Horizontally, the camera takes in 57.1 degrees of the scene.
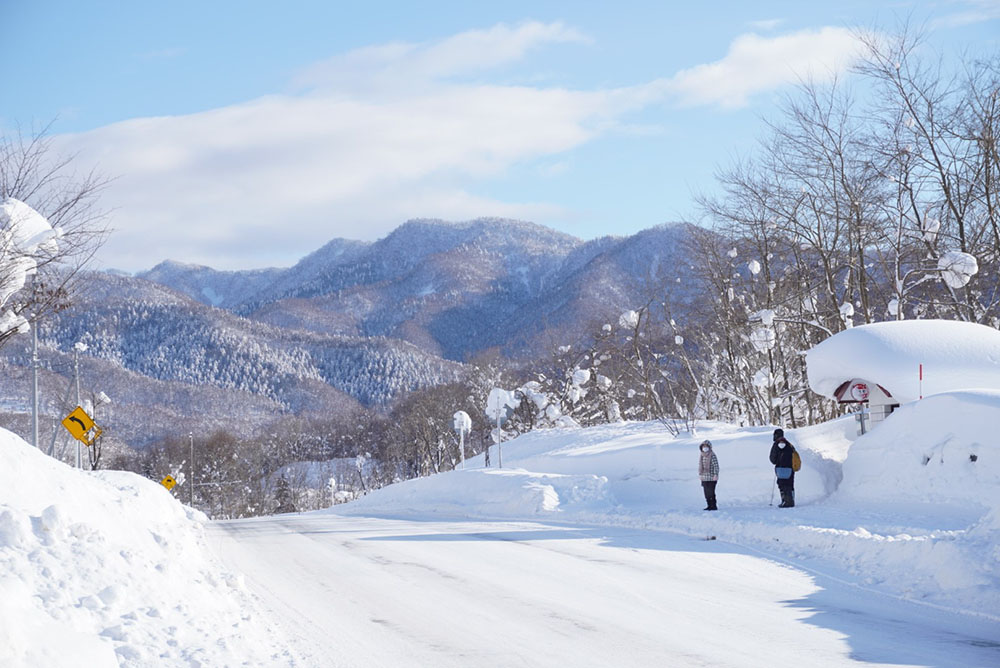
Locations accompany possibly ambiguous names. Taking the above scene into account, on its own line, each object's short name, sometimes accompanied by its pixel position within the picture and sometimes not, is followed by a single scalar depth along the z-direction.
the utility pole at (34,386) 32.13
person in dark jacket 19.08
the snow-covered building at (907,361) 20.98
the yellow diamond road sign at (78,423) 27.52
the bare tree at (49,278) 14.42
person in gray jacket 19.95
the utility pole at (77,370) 35.66
